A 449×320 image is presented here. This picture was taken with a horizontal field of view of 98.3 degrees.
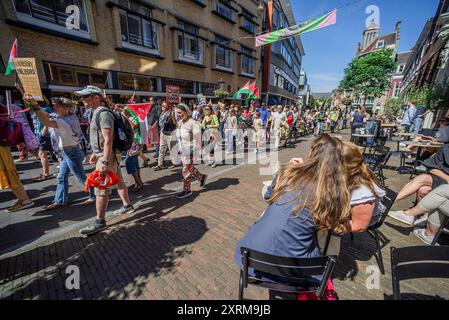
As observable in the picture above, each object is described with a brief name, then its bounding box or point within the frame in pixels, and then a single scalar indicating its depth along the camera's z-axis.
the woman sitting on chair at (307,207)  1.41
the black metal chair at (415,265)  1.33
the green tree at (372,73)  31.34
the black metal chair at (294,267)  1.34
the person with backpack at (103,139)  2.78
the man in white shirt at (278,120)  9.21
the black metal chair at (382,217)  2.35
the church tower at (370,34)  60.06
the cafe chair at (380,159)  4.70
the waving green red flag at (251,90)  13.20
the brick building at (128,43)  8.17
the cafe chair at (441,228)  2.59
